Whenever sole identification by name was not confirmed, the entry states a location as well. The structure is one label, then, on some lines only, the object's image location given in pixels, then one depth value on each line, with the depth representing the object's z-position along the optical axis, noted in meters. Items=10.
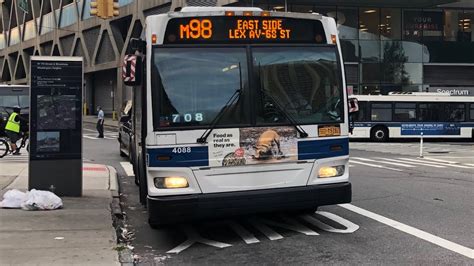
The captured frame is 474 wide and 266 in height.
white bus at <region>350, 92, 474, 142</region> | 30.70
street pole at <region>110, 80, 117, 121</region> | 57.31
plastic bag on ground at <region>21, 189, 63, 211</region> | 8.84
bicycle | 18.53
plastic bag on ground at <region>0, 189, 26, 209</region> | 8.95
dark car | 15.96
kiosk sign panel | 9.49
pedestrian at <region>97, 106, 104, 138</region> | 30.54
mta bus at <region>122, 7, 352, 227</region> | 6.80
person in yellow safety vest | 18.33
